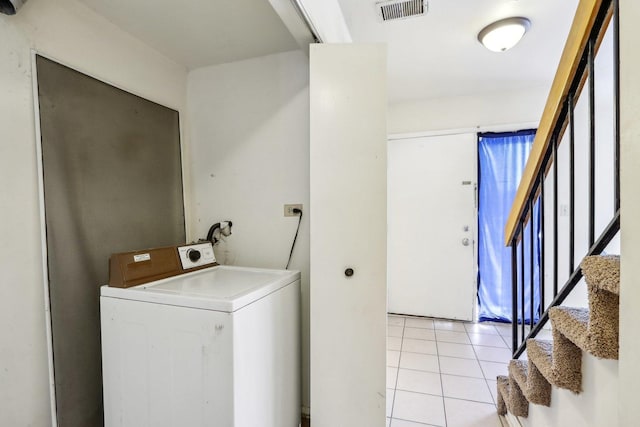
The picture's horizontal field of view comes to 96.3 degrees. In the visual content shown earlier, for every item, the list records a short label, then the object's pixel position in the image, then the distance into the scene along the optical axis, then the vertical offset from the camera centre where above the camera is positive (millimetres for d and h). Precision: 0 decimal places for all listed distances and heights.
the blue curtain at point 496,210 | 3057 -111
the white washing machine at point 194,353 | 1150 -658
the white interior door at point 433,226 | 3193 -294
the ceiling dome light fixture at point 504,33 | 1948 +1169
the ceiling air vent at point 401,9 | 1774 +1226
